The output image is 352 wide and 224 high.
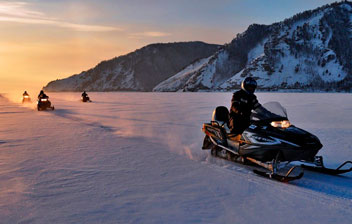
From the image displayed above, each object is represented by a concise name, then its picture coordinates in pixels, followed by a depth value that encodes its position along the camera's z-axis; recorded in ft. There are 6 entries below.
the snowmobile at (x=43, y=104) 68.18
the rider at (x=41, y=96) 68.91
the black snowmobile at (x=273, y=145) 15.87
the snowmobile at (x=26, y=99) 105.70
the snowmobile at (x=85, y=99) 108.72
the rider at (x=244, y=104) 18.35
